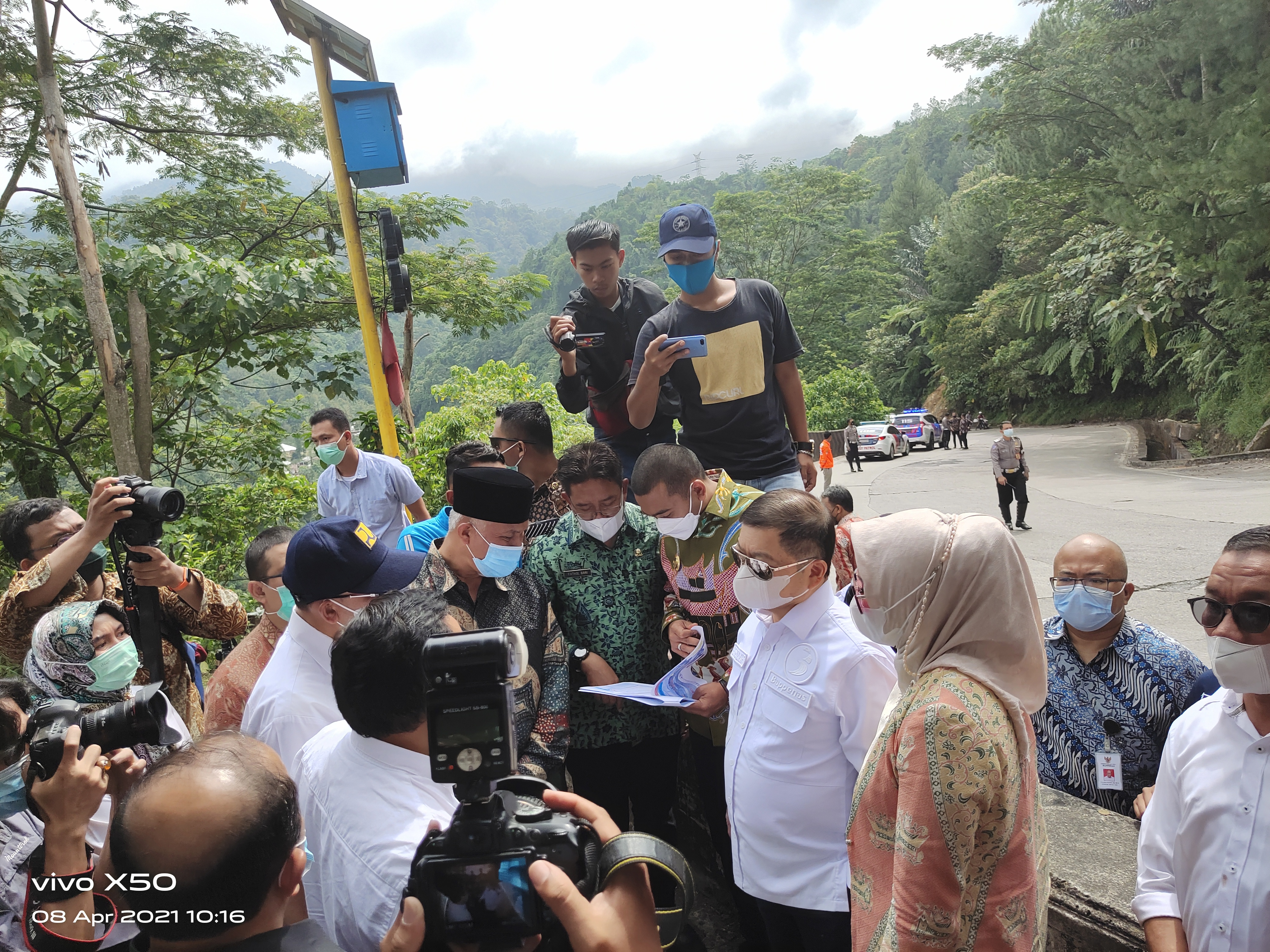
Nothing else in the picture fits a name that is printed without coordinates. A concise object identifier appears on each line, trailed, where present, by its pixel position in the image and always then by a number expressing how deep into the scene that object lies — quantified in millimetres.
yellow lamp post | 5379
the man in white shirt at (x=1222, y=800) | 1748
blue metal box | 5441
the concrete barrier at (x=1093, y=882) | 1998
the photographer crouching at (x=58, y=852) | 1812
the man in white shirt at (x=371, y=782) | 1580
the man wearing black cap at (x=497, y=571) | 2760
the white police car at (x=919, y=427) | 30859
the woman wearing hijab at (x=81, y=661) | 2586
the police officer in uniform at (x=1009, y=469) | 12359
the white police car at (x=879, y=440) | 27531
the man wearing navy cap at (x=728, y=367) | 3750
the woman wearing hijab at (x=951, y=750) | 1512
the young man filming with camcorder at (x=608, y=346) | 4098
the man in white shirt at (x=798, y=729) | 2250
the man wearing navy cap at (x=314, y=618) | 2264
